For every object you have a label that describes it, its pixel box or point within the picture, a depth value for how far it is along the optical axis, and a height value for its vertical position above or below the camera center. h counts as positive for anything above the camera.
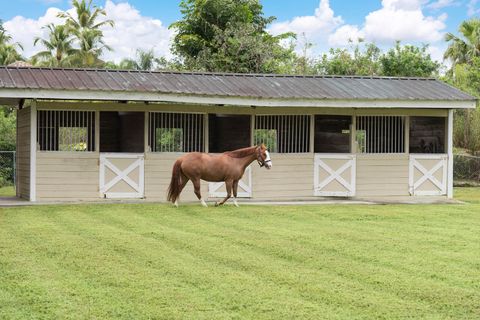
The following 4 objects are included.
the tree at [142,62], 59.41 +6.85
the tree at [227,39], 33.28 +5.02
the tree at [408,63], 33.75 +3.93
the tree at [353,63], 35.69 +4.11
